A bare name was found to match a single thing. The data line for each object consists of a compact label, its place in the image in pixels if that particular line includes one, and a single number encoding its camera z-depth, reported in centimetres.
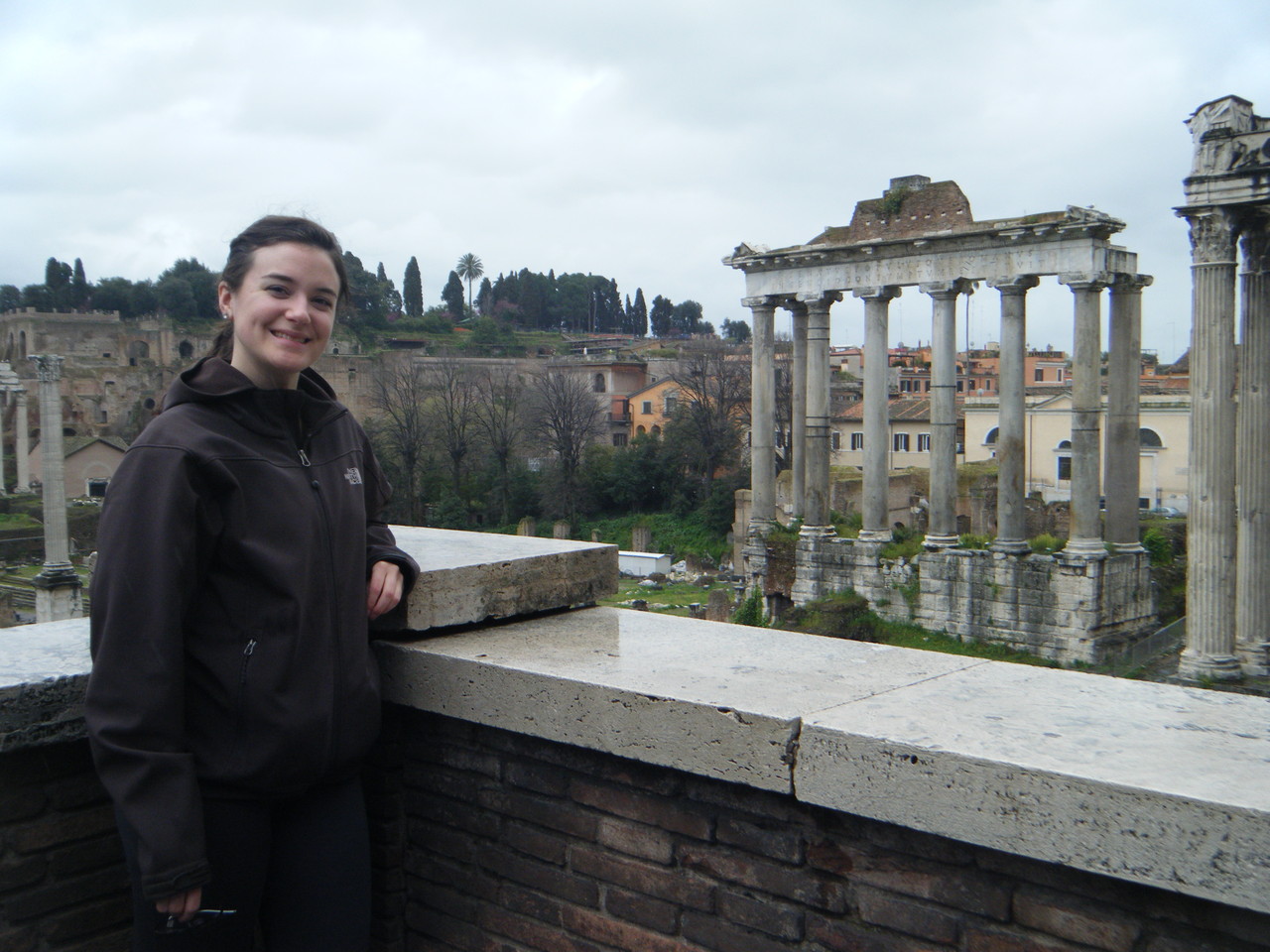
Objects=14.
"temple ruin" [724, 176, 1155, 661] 1838
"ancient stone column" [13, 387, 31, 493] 5138
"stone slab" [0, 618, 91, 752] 235
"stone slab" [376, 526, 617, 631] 270
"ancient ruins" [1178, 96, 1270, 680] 1152
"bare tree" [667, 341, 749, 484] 4306
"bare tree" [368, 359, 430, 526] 4688
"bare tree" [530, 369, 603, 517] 4403
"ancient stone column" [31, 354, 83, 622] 2481
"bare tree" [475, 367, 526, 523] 4606
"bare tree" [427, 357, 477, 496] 4709
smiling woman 198
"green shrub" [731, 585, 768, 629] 2209
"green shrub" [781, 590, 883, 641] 1994
